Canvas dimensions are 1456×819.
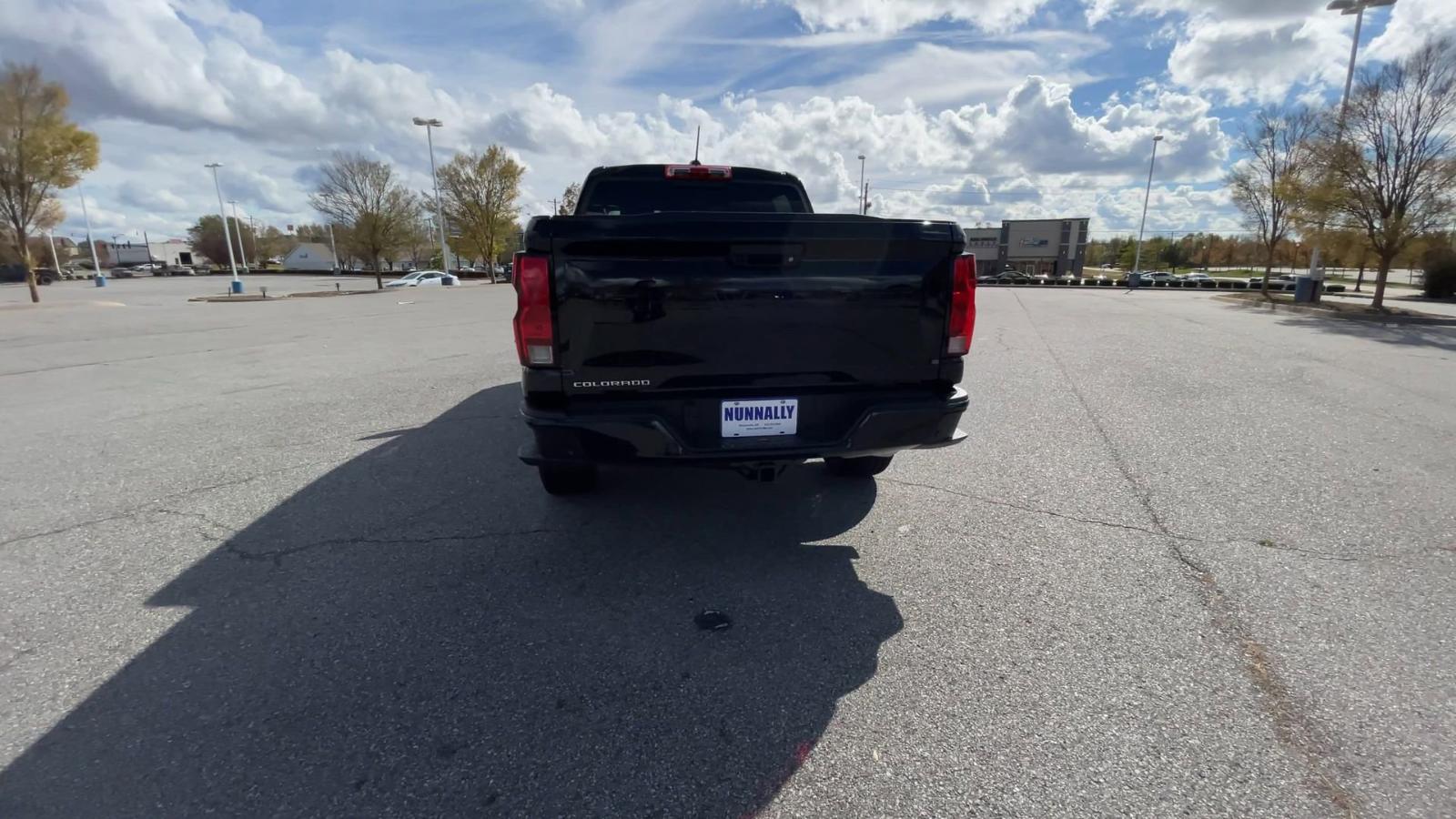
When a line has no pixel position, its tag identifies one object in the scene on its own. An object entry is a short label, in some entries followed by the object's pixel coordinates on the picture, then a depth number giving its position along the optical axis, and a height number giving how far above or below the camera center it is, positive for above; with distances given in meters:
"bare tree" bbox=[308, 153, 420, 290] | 38.81 +4.22
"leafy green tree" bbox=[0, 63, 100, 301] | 22.94 +4.68
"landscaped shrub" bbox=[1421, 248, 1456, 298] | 33.78 -0.64
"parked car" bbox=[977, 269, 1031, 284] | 58.94 -0.88
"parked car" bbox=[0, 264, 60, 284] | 59.97 +0.75
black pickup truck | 2.77 -0.29
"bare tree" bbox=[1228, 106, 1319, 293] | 24.50 +3.17
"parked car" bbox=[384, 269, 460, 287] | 44.05 -0.25
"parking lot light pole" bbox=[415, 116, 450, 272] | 45.44 +4.77
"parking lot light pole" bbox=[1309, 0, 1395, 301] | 24.27 +9.69
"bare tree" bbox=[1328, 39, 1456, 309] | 20.52 +2.69
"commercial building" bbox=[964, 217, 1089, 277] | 82.19 +2.80
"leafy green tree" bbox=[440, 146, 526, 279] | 49.97 +5.93
